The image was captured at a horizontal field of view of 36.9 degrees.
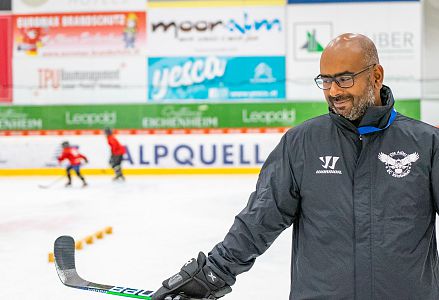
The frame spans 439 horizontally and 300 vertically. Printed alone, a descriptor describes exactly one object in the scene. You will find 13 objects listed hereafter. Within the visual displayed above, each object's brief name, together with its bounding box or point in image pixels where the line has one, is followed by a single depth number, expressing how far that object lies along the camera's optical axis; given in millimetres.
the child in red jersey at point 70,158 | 12141
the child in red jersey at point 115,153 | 12852
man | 1660
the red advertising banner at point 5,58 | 14945
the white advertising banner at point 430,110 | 14109
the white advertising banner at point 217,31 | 14695
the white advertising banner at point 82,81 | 14859
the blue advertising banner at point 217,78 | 14641
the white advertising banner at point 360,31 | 14383
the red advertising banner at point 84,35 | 14891
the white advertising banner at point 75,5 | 14891
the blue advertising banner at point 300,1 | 14695
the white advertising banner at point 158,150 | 14227
